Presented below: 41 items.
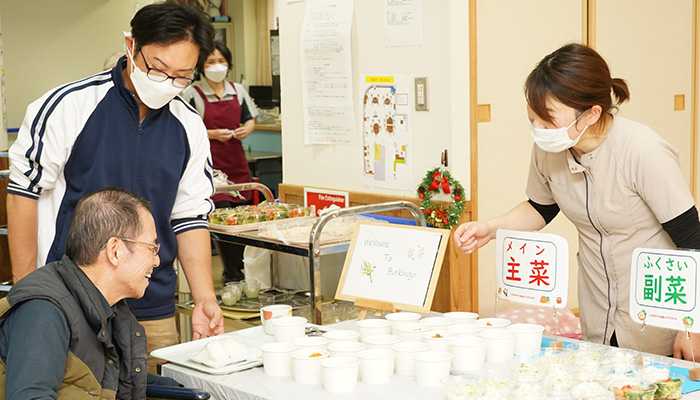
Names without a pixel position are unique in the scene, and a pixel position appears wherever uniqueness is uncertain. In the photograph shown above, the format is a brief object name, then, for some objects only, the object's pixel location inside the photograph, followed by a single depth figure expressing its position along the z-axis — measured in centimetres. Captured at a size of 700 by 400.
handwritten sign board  267
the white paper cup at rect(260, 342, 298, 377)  224
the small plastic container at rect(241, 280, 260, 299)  410
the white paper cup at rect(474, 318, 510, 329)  243
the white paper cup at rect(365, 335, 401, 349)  230
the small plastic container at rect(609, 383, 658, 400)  188
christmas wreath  405
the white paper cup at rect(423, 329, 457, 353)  225
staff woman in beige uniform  238
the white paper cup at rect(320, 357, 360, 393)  206
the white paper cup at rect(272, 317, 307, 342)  252
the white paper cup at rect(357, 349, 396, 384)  212
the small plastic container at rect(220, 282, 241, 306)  399
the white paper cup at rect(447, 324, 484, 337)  234
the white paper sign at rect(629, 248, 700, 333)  216
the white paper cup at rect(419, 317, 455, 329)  247
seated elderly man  179
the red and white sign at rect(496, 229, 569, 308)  242
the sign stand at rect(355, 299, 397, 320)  270
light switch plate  417
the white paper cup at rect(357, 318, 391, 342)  245
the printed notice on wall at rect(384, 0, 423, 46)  415
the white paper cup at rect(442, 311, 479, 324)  253
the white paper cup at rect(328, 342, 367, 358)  222
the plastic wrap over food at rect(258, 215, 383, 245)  364
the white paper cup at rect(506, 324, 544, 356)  232
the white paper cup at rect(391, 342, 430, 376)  218
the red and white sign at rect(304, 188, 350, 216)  468
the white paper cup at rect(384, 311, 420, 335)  250
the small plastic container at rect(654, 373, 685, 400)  195
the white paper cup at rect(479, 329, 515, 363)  228
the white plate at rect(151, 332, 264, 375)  232
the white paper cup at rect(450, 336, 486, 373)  219
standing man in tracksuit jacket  254
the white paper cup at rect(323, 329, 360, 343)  240
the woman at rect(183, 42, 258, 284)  597
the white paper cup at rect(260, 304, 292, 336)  272
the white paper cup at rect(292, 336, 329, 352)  233
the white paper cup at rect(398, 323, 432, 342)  238
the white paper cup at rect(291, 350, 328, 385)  216
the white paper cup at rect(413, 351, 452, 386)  209
